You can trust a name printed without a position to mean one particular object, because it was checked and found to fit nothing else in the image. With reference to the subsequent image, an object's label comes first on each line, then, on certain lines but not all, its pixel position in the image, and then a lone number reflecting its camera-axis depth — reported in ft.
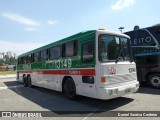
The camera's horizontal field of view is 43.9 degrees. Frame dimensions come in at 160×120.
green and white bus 23.00
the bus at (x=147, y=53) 35.09
